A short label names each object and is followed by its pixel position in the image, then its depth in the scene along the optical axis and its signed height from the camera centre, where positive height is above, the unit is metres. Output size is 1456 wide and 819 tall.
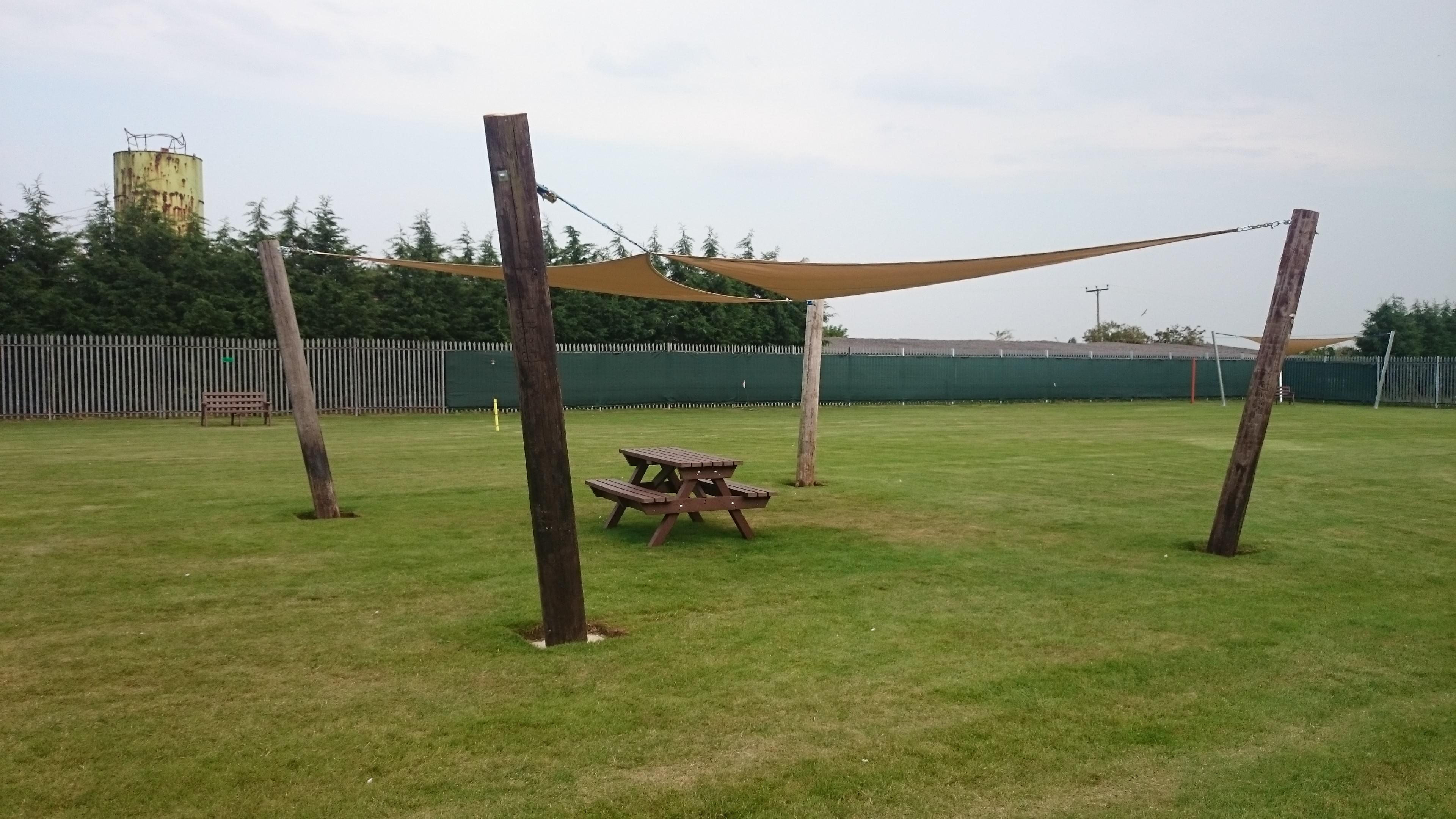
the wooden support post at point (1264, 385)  7.11 -0.09
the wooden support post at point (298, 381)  8.62 -0.02
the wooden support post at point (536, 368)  4.93 +0.04
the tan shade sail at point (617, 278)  9.39 +0.89
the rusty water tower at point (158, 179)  27.95 +5.11
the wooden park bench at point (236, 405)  20.95 -0.50
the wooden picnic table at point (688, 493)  7.41 -0.82
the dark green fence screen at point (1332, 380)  37.78 -0.33
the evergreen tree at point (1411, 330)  41.56 +1.50
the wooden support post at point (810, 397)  10.94 -0.23
